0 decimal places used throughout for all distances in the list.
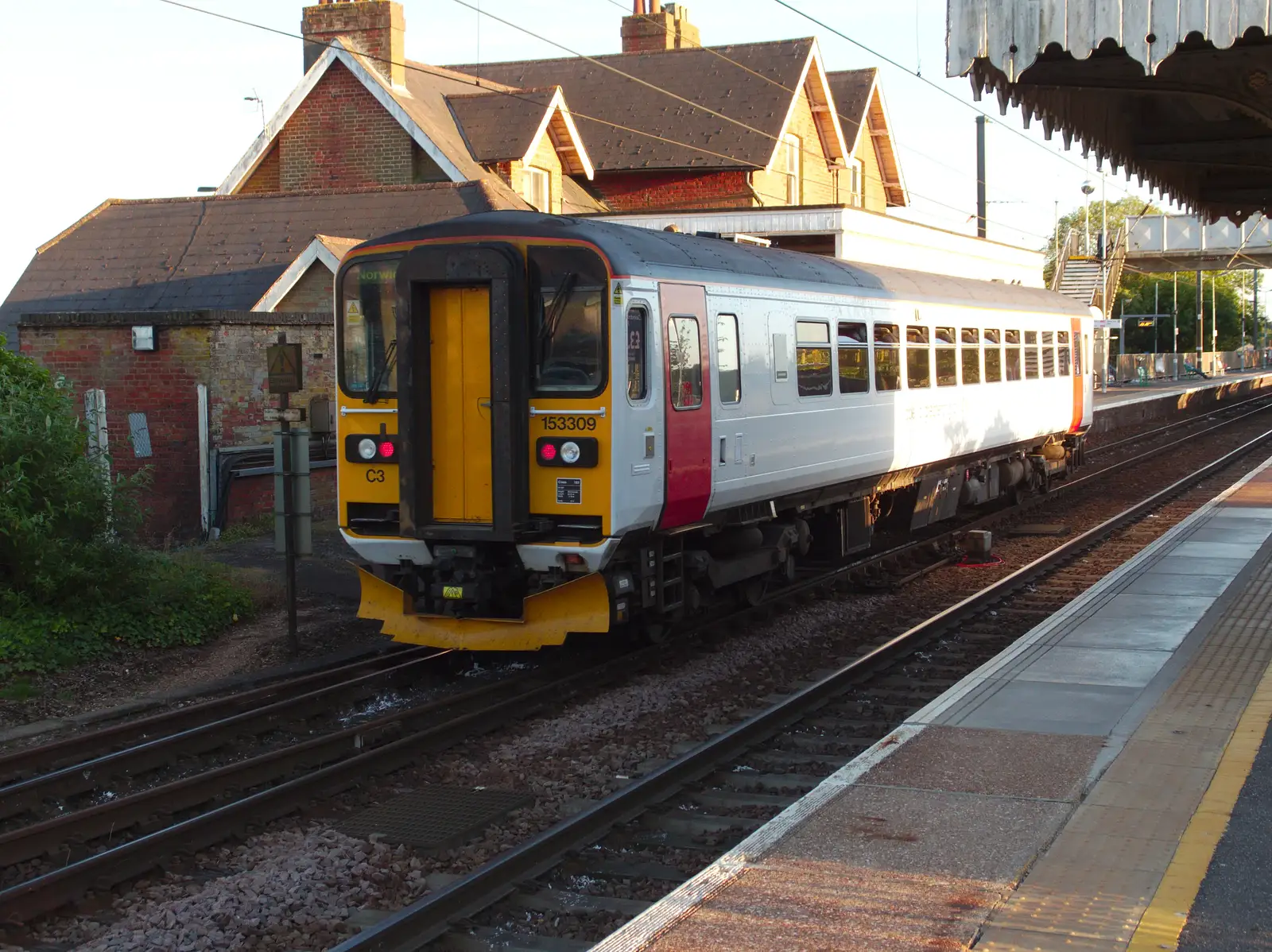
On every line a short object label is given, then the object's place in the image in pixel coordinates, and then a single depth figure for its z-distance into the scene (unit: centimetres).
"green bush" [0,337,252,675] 1039
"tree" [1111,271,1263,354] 10312
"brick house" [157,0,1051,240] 2919
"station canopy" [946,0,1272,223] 752
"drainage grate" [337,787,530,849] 679
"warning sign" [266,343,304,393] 1114
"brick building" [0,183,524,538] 1641
